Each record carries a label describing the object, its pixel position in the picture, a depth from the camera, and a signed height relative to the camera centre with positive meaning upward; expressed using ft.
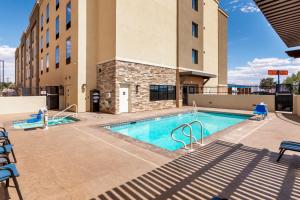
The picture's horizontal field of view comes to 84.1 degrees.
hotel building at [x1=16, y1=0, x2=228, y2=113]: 43.19 +13.52
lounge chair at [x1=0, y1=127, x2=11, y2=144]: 14.30 -3.49
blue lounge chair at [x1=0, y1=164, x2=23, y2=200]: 8.38 -3.97
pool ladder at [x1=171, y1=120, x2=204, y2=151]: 17.33 -5.32
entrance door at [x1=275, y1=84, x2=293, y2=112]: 43.87 -0.20
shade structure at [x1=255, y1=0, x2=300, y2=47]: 10.33 +5.77
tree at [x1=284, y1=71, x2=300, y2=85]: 195.11 +23.62
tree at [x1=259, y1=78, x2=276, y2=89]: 232.28 +23.30
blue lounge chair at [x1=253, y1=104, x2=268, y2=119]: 35.09 -2.80
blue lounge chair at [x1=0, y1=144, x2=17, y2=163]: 11.82 -3.84
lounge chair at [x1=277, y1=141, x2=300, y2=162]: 13.53 -4.11
